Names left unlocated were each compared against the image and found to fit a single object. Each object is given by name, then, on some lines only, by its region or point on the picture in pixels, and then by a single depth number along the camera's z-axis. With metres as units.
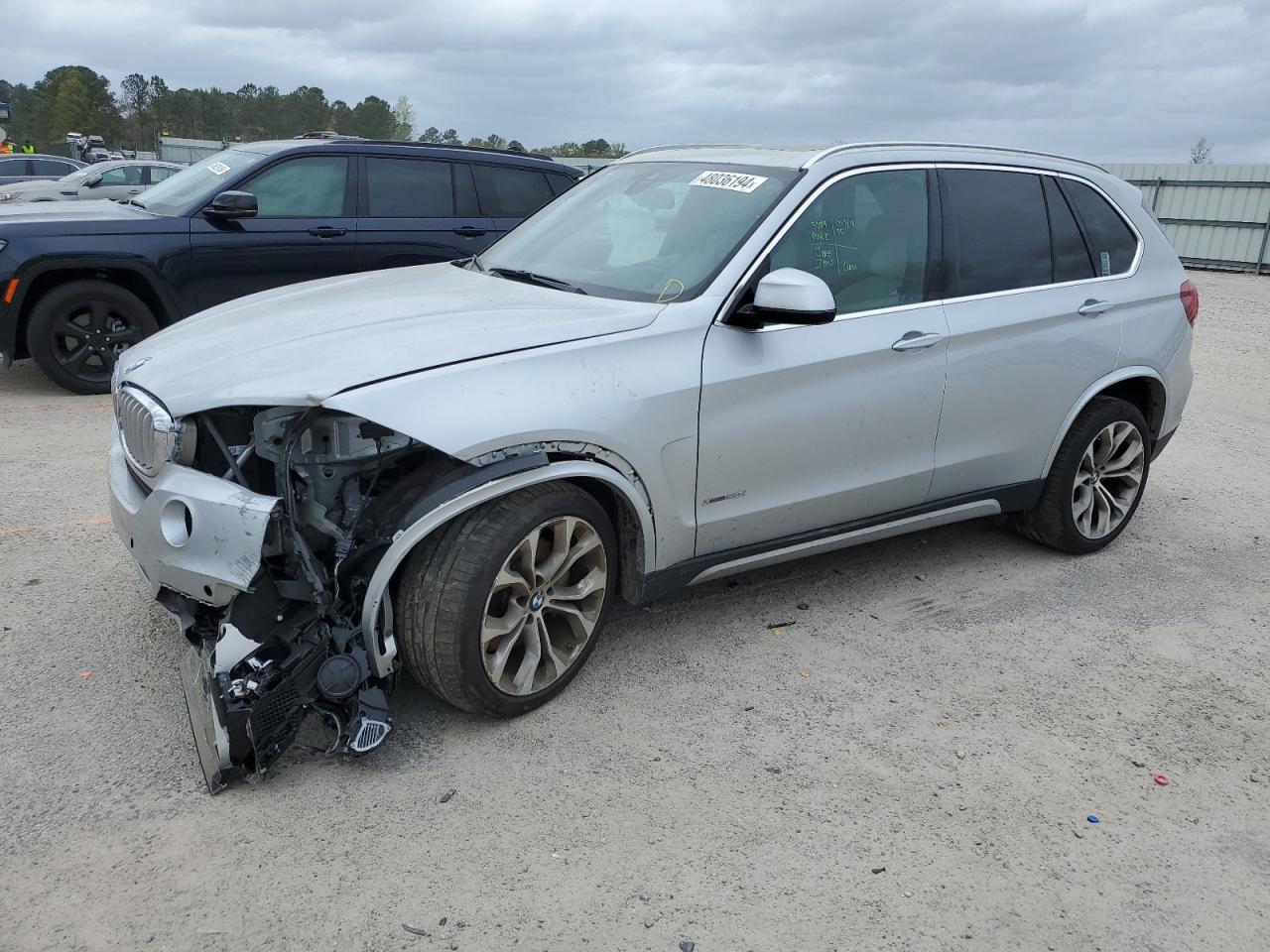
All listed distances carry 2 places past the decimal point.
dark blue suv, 7.25
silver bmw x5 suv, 2.98
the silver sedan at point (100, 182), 16.62
